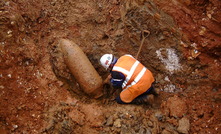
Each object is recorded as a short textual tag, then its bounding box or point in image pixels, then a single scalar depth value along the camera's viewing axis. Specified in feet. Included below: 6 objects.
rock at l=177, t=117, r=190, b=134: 13.46
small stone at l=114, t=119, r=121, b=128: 13.46
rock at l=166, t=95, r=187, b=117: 14.49
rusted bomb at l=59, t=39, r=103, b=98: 15.25
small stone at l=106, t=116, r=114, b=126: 13.67
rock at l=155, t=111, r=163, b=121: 14.30
